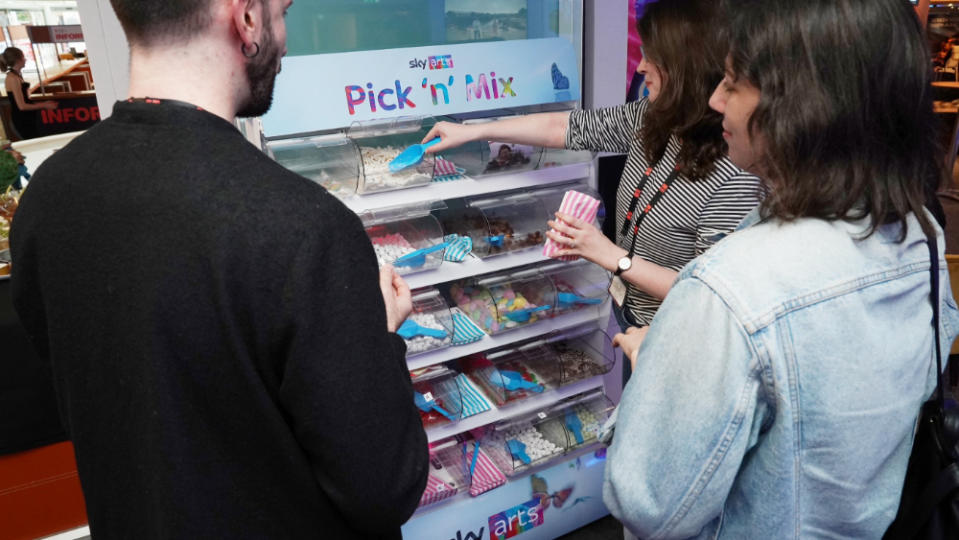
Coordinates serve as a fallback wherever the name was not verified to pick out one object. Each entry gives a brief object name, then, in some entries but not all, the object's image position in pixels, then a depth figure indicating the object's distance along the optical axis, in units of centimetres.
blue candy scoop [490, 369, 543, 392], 250
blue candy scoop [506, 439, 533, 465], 256
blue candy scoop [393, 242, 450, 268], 210
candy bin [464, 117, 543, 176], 231
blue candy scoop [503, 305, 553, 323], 239
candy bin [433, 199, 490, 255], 233
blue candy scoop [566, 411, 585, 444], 268
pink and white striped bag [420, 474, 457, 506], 243
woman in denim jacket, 96
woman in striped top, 175
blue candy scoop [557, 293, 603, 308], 248
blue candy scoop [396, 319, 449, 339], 216
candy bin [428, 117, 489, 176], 227
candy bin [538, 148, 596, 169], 243
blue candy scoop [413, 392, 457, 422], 232
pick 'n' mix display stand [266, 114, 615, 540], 212
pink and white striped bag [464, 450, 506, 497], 252
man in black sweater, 90
